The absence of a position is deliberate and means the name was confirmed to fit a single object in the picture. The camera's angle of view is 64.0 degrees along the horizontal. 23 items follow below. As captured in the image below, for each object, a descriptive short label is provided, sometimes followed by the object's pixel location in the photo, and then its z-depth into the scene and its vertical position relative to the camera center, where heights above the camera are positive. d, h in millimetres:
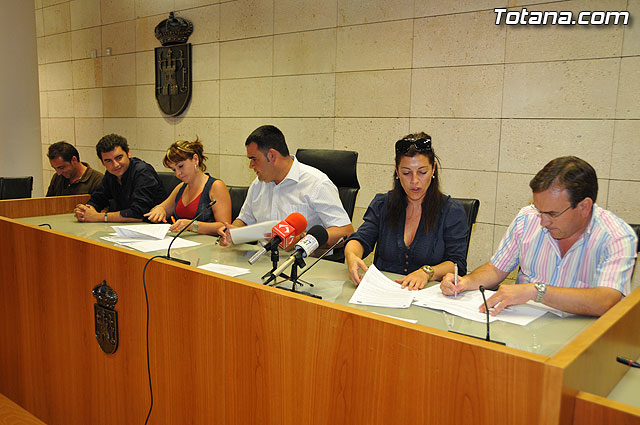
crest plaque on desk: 1954 -695
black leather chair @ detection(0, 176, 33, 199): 4207 -453
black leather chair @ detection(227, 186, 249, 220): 3420 -393
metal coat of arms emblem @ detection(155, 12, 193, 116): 5062 +737
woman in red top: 3070 -315
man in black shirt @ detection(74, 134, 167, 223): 3381 -334
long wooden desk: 1052 -563
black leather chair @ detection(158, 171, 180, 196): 3875 -331
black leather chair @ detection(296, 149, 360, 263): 3008 -160
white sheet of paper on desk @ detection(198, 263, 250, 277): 1942 -502
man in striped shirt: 1484 -344
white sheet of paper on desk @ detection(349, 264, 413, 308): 1593 -486
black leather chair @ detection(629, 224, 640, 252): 1995 -299
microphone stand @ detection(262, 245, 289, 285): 1765 -396
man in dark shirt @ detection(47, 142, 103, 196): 3930 -312
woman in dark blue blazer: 2145 -337
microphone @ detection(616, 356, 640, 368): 1229 -507
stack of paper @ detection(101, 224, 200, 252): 2416 -492
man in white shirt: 2809 -243
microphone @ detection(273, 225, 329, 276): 1616 -331
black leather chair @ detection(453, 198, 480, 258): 2418 -292
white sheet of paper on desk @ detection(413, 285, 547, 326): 1448 -479
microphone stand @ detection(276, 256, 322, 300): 1642 -429
